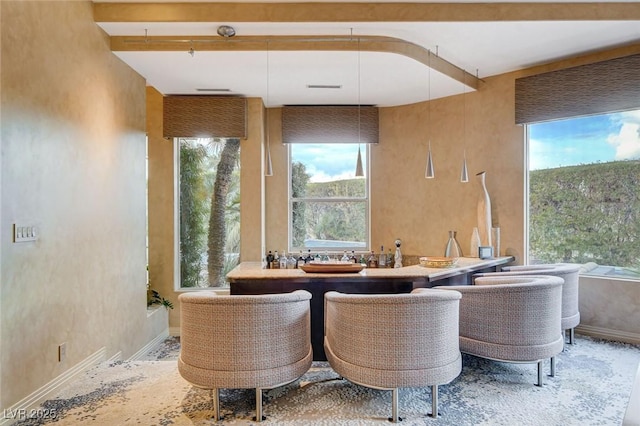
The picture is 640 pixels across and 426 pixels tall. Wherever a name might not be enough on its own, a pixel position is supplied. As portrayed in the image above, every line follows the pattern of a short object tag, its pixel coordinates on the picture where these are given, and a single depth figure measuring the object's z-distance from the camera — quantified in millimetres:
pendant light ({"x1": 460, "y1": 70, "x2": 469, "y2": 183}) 4766
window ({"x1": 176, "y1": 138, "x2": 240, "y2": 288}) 4930
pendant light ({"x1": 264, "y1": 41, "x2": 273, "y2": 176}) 3448
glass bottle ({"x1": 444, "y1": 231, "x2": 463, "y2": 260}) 4645
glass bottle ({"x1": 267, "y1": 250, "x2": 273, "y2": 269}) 5073
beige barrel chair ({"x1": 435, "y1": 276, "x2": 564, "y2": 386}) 2588
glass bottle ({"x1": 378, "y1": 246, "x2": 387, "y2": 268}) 5234
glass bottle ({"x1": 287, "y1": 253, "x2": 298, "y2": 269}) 5102
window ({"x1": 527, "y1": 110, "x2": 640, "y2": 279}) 3783
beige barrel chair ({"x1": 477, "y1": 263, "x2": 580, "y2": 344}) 3283
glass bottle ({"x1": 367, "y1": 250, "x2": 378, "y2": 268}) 5254
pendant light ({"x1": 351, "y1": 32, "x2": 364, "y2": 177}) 3467
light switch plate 2319
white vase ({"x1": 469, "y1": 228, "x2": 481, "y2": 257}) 4391
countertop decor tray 2865
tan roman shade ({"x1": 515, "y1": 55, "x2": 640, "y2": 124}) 3666
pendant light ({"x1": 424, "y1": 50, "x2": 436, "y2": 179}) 3712
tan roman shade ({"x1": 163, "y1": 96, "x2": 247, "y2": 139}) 4730
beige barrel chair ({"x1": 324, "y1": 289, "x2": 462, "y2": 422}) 2211
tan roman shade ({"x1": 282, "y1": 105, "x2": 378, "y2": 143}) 5172
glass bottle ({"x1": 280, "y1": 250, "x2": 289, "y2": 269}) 5020
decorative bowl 3146
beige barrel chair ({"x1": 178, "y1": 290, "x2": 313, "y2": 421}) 2195
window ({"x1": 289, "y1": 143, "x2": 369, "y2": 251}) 5375
